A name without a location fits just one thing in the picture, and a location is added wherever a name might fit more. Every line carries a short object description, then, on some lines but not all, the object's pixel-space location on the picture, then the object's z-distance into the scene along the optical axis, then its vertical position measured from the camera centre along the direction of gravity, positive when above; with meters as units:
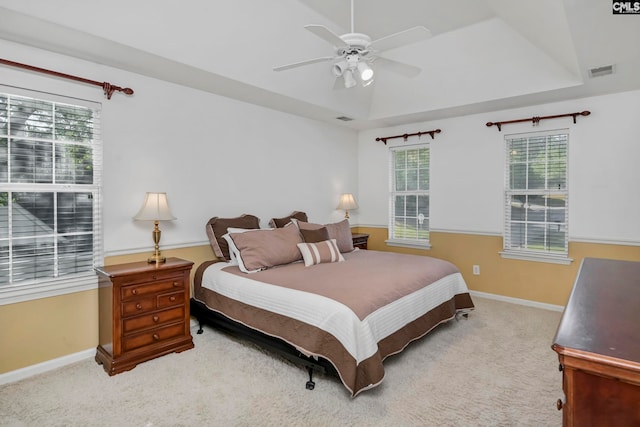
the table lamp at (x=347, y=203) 5.29 +0.05
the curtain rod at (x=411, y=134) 4.96 +1.06
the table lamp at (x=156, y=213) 3.01 -0.07
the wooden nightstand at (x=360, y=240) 5.12 -0.51
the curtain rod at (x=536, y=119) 3.85 +1.04
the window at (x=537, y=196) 4.09 +0.13
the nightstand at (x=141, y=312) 2.65 -0.86
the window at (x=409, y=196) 5.20 +0.15
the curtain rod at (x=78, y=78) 2.52 +1.02
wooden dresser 0.73 -0.34
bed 2.27 -0.71
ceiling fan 2.19 +1.06
